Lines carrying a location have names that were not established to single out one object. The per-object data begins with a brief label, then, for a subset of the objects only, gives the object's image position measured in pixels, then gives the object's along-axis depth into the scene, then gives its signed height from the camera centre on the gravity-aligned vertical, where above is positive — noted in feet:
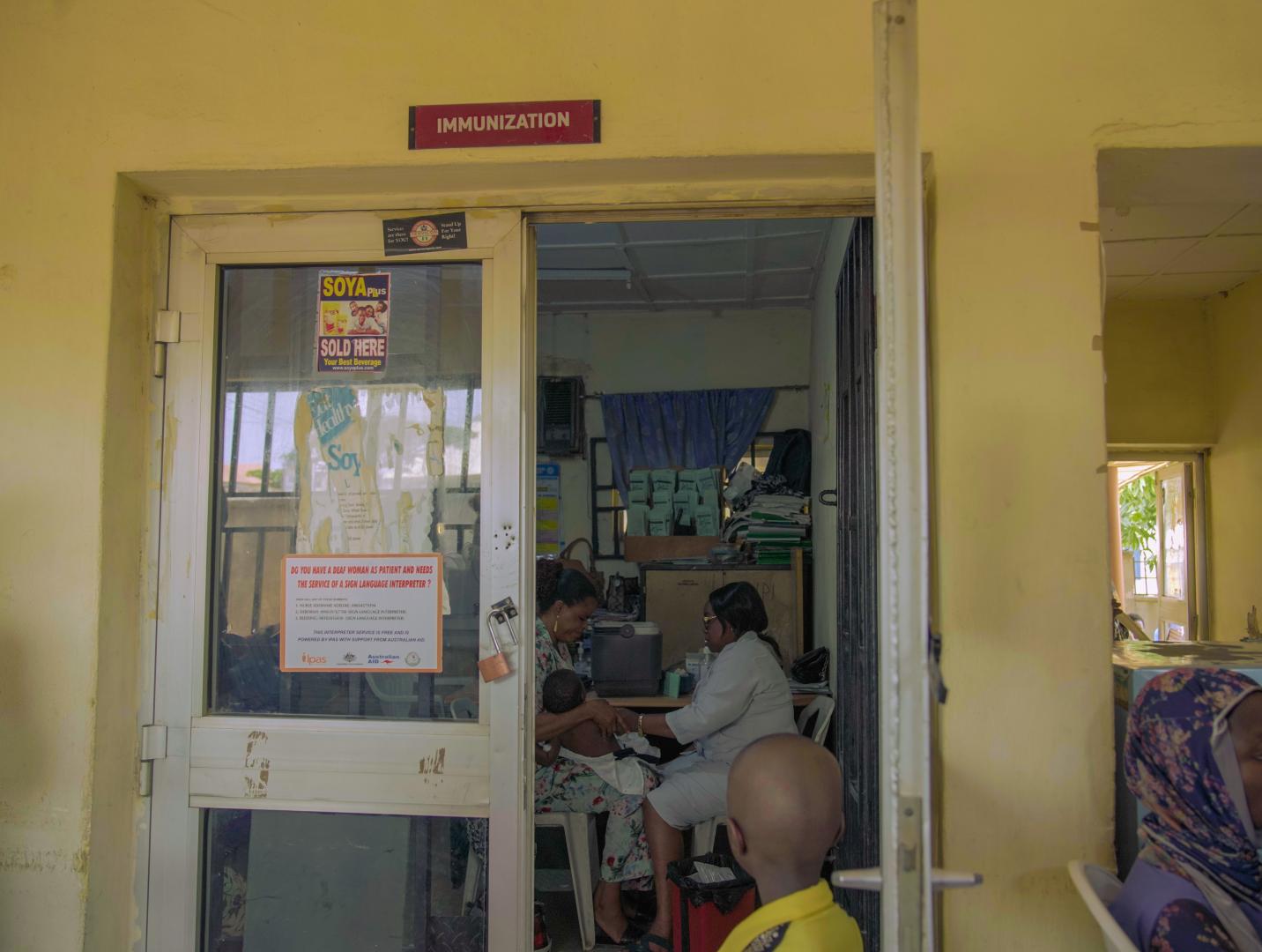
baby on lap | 12.03 -2.87
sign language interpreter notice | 7.41 -0.67
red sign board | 6.89 +3.09
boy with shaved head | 4.83 -1.72
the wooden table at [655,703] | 14.62 -2.71
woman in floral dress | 11.78 -3.51
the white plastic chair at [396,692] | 7.43 -1.30
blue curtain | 22.97 +2.70
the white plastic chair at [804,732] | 12.15 -3.03
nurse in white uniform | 11.90 -2.50
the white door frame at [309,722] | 7.23 -1.20
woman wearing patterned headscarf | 4.91 -1.62
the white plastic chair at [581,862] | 11.56 -4.17
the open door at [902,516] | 3.17 +0.07
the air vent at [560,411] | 23.45 +3.15
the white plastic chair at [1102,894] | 4.94 -2.15
